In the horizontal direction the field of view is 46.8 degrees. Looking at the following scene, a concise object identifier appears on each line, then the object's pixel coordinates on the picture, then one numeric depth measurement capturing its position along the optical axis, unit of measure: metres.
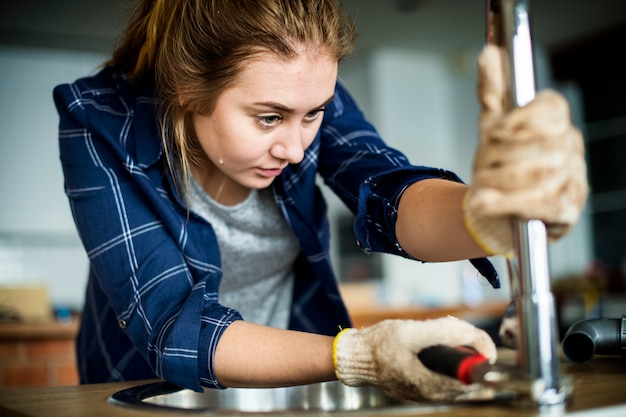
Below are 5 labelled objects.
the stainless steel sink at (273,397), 0.87
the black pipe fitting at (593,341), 0.91
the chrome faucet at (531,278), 0.58
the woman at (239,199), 0.78
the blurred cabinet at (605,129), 5.21
